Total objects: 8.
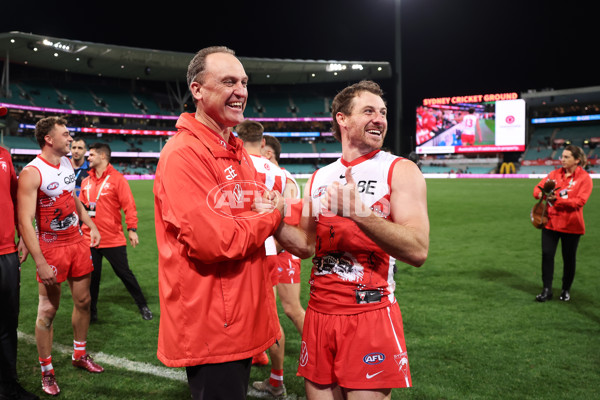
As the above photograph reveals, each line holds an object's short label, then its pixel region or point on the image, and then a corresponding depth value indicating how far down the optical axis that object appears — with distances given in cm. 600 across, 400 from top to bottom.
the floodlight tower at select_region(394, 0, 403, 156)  1469
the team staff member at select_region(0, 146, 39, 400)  330
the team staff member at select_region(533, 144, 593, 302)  596
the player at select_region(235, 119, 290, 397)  364
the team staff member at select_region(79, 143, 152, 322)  550
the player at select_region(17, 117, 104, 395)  361
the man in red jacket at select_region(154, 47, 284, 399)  165
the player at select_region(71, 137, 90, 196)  639
